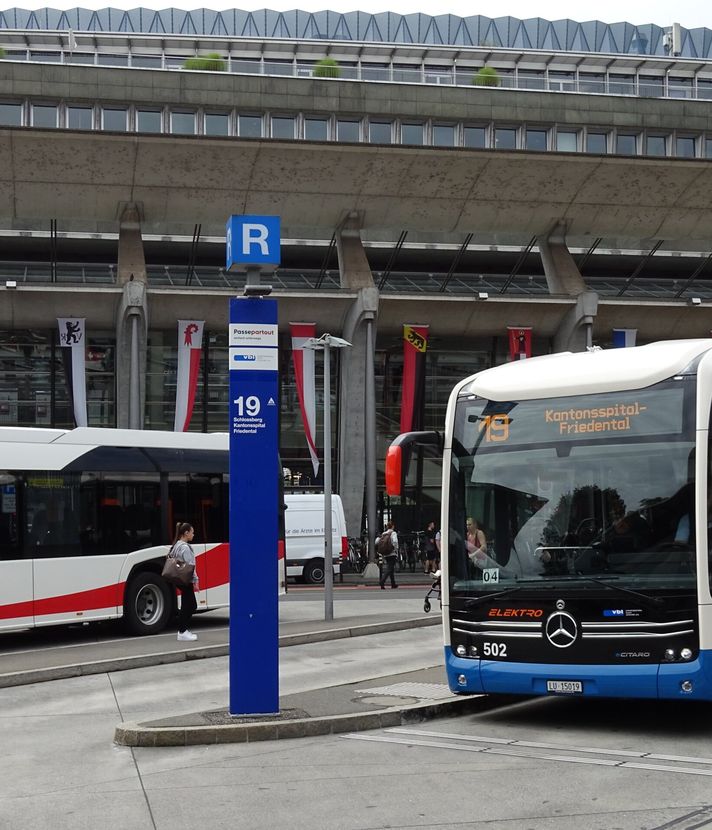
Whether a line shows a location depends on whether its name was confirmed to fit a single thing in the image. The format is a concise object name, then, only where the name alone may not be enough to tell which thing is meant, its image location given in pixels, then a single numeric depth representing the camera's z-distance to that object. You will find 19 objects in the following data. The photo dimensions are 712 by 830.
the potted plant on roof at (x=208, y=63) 40.84
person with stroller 34.73
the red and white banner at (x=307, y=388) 38.84
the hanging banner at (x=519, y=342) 41.31
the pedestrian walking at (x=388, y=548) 30.72
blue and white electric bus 9.61
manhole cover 11.18
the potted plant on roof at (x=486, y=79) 43.41
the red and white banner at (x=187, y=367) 38.09
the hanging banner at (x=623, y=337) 40.94
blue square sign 10.26
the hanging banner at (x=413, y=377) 39.91
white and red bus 17.11
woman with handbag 17.73
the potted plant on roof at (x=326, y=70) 41.84
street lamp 20.89
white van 34.22
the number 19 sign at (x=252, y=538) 10.12
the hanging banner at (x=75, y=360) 37.28
